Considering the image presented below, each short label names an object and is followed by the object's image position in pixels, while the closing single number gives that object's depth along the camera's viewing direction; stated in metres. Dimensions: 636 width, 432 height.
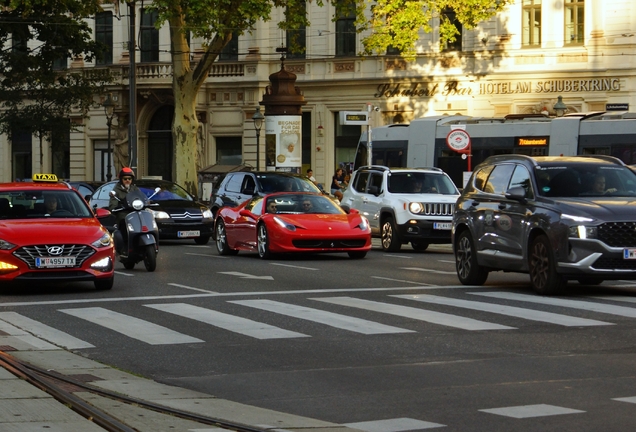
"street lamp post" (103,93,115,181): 52.72
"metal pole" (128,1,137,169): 44.68
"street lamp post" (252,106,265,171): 49.47
